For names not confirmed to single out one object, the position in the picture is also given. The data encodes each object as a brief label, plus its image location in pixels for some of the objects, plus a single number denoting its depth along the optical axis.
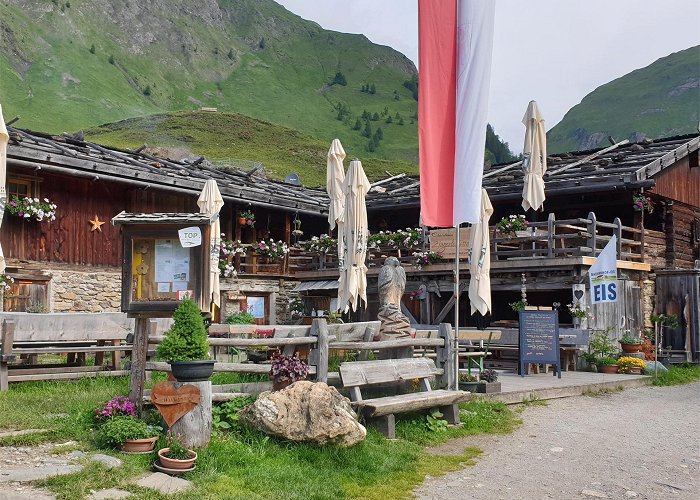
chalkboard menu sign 13.77
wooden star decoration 18.77
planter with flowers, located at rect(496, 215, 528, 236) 18.44
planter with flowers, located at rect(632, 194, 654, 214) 19.72
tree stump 6.59
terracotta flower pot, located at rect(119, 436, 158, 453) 6.41
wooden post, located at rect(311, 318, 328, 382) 8.19
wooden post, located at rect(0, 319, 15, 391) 9.38
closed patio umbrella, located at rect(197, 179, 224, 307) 15.68
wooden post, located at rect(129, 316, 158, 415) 7.21
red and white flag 9.33
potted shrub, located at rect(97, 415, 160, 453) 6.43
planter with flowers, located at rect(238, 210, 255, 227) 22.12
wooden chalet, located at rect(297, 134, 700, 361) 17.94
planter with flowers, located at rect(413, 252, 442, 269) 19.59
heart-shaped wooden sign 6.58
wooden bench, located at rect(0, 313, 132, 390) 9.52
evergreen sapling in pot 6.64
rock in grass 7.09
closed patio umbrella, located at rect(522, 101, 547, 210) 17.16
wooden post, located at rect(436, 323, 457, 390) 9.67
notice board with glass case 7.28
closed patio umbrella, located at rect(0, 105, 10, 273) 8.43
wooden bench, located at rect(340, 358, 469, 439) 8.08
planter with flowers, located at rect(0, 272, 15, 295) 15.73
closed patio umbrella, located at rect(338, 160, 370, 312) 14.49
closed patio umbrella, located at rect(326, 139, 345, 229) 16.31
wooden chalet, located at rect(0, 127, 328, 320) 17.02
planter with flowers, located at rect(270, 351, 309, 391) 7.88
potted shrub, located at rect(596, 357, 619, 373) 15.85
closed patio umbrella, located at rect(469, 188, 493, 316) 14.02
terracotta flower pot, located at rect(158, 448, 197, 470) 6.00
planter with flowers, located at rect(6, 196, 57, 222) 16.81
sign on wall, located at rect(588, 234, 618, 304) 14.07
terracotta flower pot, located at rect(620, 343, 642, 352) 16.88
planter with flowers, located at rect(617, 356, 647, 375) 15.96
